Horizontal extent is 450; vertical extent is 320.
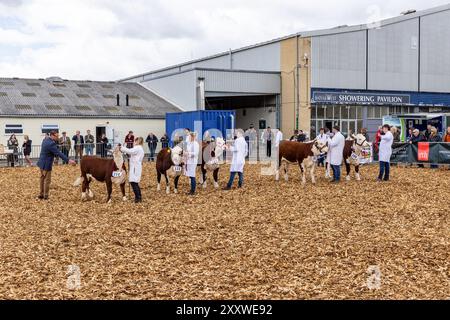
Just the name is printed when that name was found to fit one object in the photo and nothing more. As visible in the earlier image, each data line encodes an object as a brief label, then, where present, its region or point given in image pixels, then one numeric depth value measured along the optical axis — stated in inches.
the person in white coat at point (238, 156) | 643.5
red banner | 914.7
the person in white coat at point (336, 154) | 692.7
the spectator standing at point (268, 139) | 1178.0
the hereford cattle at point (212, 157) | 648.4
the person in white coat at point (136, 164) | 526.0
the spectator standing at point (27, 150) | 1066.7
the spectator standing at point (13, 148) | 1071.6
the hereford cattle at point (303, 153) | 684.7
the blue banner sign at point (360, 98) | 1503.4
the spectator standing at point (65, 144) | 1116.8
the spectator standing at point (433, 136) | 933.8
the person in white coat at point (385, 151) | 692.1
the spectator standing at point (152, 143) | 1226.3
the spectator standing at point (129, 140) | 1020.5
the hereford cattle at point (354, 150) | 721.0
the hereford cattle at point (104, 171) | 537.3
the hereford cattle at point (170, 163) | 606.2
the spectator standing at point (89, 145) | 1171.3
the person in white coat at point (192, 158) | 589.9
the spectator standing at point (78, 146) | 1151.6
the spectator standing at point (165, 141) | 1236.5
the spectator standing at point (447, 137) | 912.0
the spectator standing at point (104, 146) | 1173.6
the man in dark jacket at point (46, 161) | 576.7
